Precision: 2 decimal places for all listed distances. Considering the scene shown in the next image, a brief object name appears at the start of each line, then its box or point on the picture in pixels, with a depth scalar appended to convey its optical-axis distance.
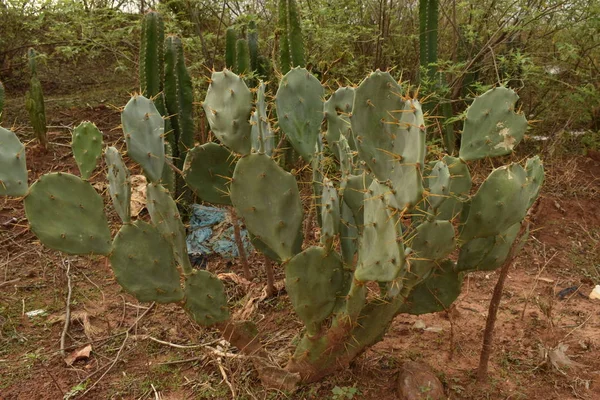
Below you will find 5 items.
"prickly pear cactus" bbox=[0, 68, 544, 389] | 2.20
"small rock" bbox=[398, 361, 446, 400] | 2.43
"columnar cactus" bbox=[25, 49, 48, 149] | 5.44
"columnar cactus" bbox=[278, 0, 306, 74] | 4.28
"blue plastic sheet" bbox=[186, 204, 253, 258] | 4.03
